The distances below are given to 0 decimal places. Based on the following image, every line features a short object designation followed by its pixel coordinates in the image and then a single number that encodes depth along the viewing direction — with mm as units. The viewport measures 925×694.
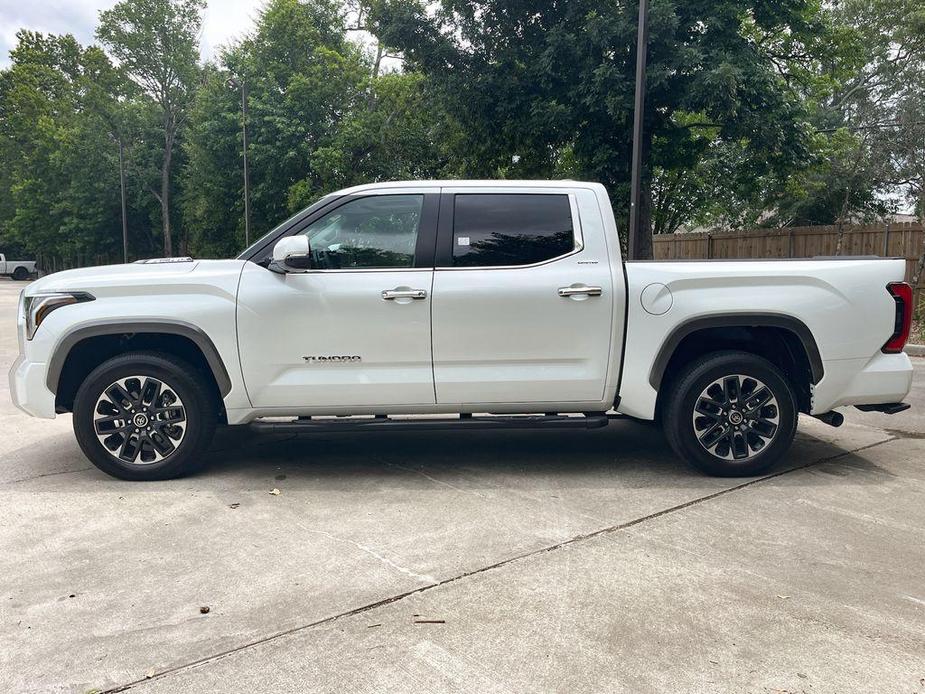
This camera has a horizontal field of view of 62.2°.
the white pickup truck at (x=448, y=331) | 4914
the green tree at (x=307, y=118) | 31594
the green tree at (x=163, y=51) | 43562
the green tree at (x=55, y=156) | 48625
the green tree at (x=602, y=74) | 15992
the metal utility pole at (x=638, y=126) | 13125
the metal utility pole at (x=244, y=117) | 26962
